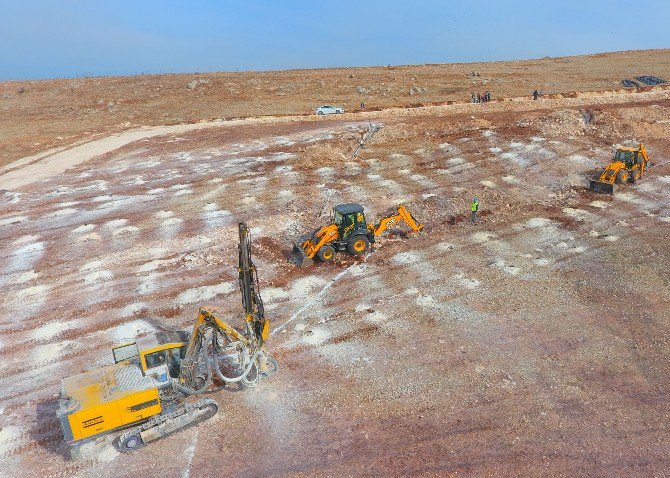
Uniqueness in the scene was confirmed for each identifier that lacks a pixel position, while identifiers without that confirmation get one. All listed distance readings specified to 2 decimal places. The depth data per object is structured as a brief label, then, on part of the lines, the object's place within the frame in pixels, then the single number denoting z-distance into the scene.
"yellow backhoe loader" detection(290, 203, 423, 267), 19.69
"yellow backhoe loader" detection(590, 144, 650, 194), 26.11
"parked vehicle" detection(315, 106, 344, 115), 46.62
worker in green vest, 23.34
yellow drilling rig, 10.77
